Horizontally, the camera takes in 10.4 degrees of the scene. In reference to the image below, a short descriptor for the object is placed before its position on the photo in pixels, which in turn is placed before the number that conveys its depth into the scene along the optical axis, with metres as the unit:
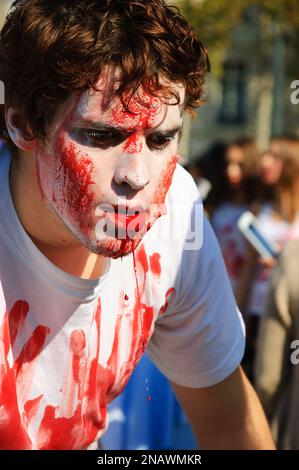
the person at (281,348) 7.94
